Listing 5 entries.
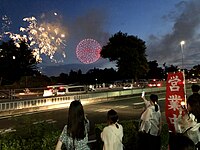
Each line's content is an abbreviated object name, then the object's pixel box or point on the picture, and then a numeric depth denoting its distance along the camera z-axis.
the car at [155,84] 19.99
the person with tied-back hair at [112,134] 2.35
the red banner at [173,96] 3.39
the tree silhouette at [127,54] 21.81
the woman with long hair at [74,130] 1.94
